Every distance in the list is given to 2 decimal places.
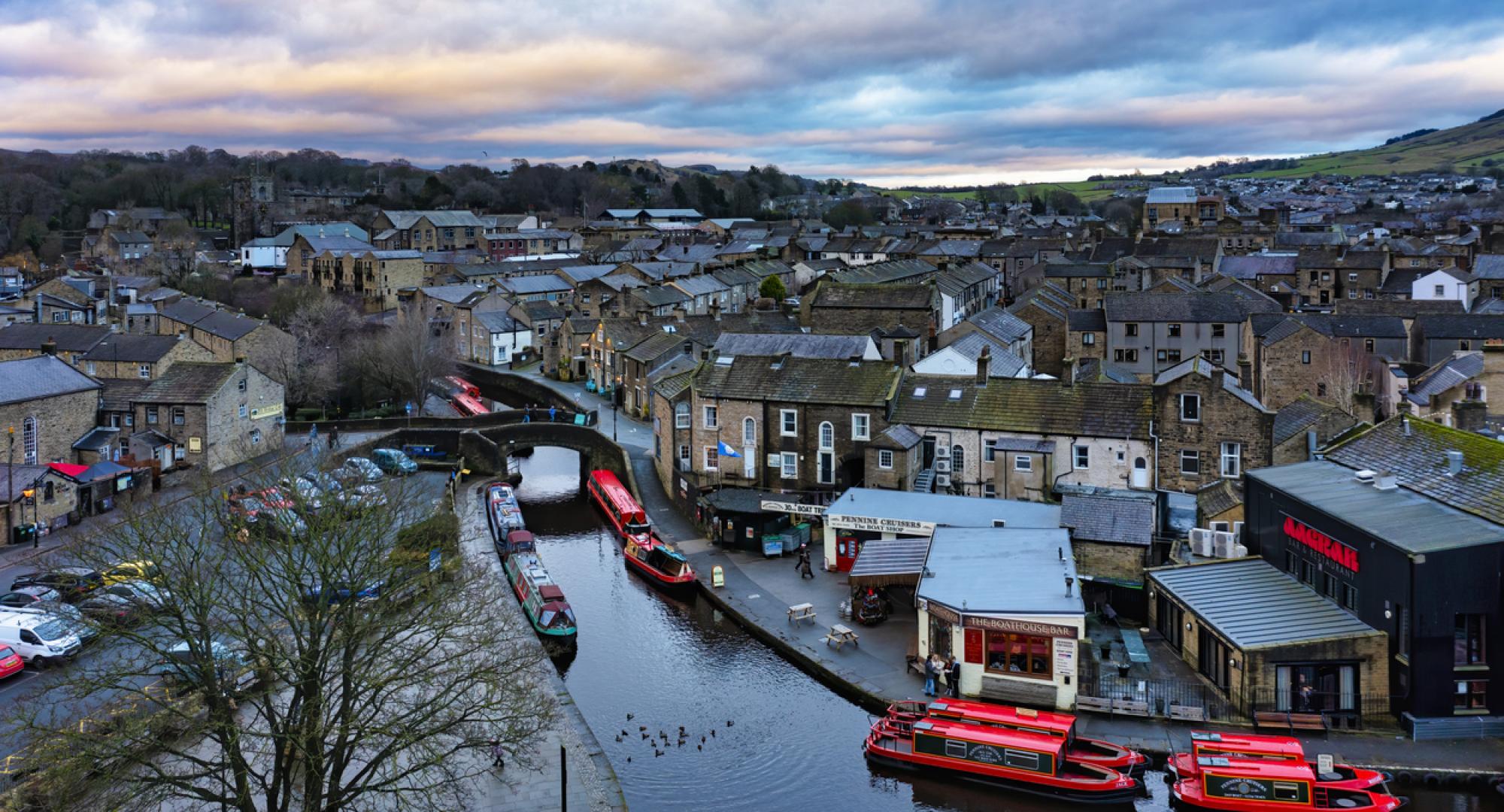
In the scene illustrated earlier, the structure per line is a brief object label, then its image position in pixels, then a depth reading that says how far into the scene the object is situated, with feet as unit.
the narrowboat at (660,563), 113.50
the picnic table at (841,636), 92.48
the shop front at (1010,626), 79.97
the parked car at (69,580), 80.43
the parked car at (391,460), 152.76
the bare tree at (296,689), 55.31
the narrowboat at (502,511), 135.85
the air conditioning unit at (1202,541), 95.86
